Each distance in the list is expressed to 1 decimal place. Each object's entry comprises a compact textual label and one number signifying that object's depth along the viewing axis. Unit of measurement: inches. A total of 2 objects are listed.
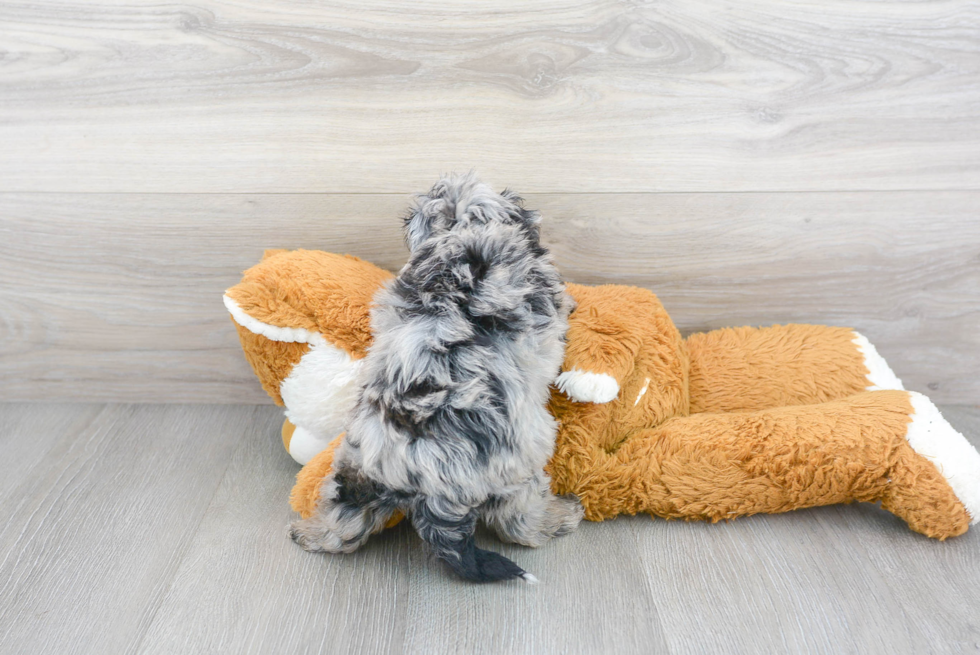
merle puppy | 30.5
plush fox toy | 35.4
